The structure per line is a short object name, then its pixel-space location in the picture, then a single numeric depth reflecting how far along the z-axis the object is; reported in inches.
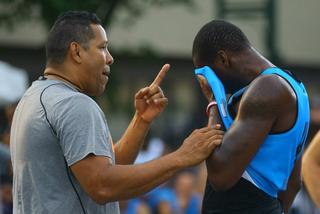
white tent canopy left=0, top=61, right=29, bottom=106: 701.3
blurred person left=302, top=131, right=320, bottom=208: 457.7
